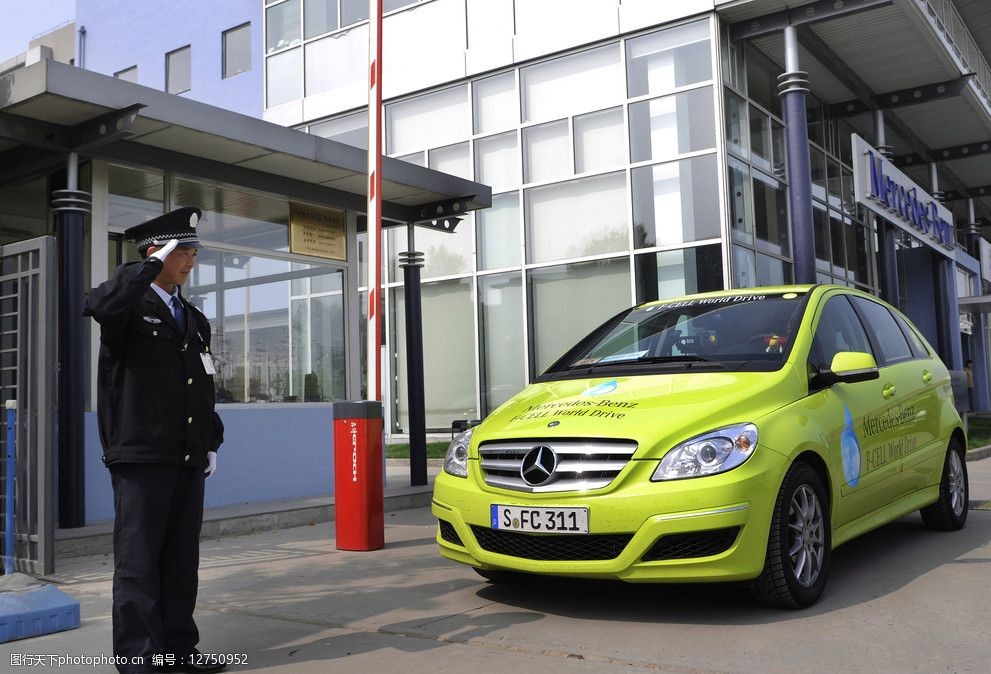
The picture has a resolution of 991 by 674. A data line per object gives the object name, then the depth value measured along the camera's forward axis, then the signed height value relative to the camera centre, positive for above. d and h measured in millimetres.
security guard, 3613 -102
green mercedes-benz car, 4250 -307
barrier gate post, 6910 -503
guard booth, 6262 +1486
